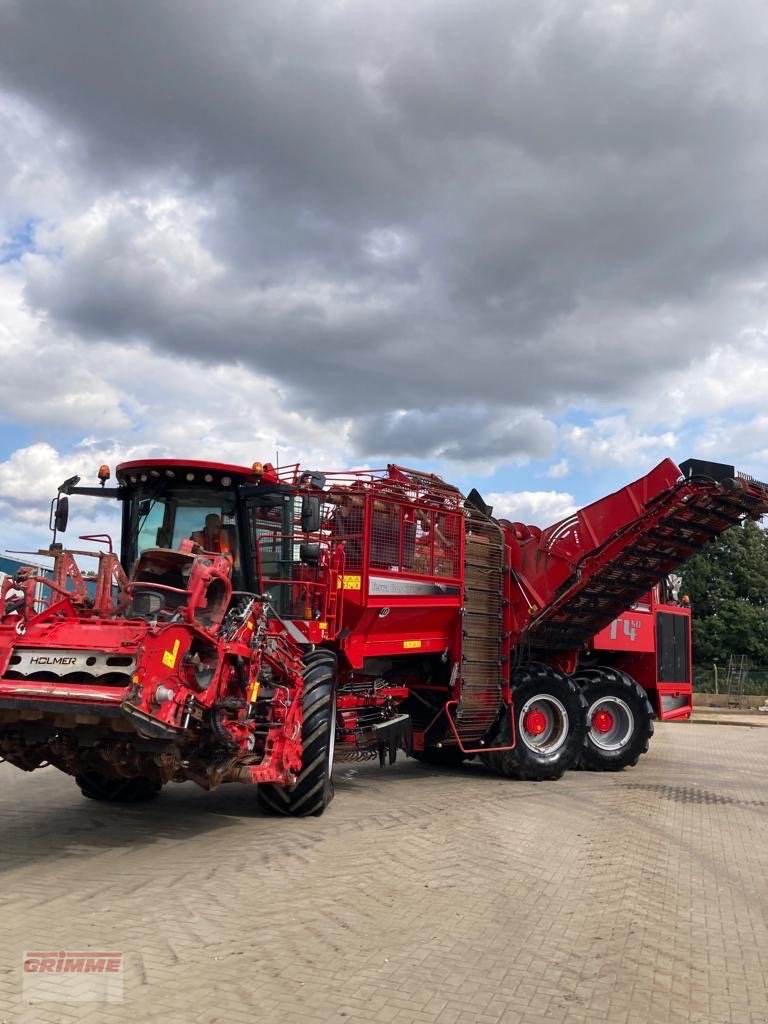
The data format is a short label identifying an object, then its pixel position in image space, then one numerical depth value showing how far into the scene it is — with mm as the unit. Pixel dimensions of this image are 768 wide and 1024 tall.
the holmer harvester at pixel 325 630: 5730
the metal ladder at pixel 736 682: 31634
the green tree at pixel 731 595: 37250
